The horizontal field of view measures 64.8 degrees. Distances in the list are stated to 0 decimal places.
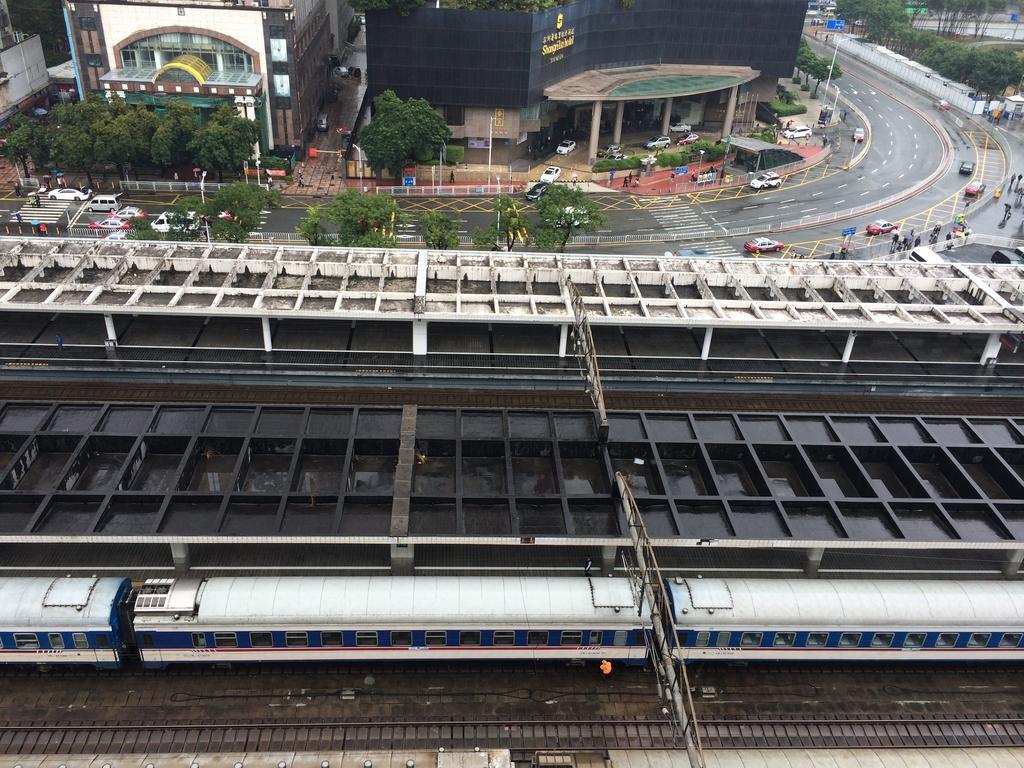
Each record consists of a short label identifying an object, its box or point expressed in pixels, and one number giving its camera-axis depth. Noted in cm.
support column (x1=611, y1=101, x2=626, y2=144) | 11138
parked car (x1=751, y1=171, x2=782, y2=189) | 10431
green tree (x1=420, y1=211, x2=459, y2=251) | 6781
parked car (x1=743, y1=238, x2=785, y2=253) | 8494
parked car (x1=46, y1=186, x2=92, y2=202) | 8800
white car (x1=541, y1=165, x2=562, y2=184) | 10201
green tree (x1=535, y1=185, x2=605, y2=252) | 6894
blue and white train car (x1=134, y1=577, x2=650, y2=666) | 3422
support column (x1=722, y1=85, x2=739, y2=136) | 11875
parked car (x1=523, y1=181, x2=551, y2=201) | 9631
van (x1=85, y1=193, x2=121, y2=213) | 8575
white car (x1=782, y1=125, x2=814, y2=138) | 12256
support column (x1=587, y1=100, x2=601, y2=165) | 10706
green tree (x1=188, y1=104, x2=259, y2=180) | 8888
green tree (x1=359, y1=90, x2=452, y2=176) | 9325
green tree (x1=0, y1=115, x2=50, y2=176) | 8888
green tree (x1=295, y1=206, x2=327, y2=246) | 6531
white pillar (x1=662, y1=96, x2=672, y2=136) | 11525
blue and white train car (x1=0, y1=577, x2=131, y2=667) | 3362
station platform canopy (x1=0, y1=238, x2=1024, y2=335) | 5106
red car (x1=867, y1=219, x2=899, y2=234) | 9081
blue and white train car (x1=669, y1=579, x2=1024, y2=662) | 3556
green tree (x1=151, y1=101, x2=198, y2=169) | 8850
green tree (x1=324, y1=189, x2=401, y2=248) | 6569
